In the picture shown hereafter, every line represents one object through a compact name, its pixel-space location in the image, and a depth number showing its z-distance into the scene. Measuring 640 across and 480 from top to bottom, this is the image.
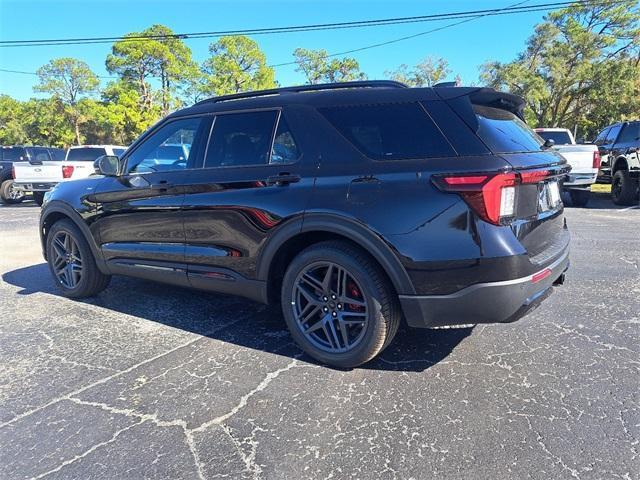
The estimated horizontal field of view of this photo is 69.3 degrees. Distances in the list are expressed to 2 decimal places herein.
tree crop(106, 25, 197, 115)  42.09
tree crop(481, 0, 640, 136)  28.05
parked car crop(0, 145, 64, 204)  14.60
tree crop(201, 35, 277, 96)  42.94
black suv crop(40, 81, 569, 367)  2.64
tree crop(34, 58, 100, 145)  44.22
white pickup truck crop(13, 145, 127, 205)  13.18
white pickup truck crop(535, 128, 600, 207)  10.18
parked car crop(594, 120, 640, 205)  10.54
